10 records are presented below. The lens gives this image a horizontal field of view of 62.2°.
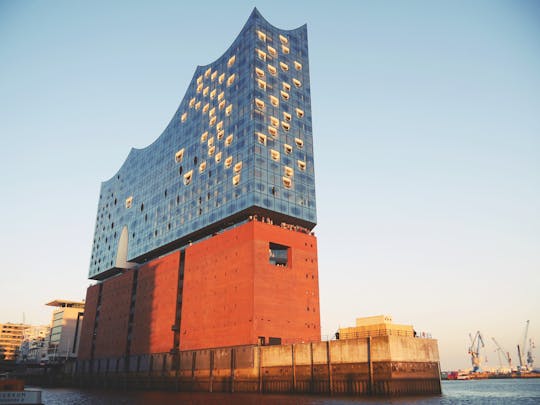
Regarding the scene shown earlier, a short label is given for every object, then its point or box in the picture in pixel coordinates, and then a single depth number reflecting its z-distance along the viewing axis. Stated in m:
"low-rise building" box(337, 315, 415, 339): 61.56
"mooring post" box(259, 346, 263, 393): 66.50
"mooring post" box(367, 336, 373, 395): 55.75
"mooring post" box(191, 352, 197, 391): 79.06
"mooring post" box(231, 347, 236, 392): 70.50
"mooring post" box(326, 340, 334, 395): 59.25
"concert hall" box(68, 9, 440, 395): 62.41
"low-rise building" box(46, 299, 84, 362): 173.12
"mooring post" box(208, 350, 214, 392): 74.56
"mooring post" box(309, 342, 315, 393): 61.32
